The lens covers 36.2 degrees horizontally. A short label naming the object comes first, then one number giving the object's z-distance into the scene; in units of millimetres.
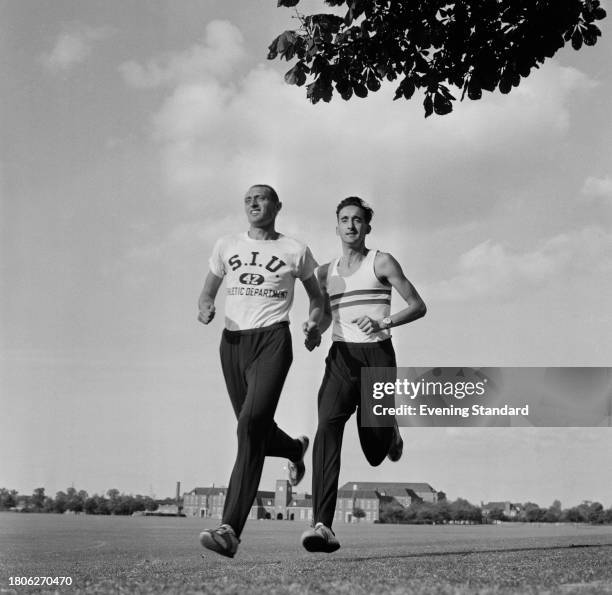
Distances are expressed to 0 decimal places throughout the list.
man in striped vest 7754
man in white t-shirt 7324
